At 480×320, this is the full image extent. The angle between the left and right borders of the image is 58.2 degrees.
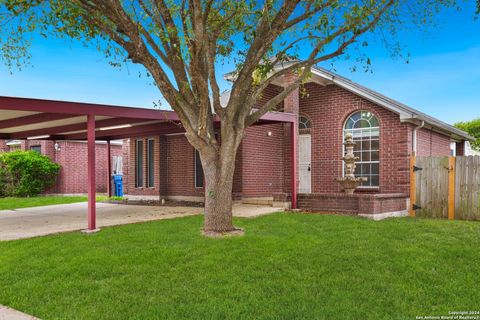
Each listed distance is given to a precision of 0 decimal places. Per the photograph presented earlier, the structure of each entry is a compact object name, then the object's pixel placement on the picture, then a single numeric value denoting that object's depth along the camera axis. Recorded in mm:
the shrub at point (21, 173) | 21031
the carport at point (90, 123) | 8531
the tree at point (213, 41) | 7836
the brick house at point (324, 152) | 12352
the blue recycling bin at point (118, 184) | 20047
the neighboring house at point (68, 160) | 22500
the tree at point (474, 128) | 34781
